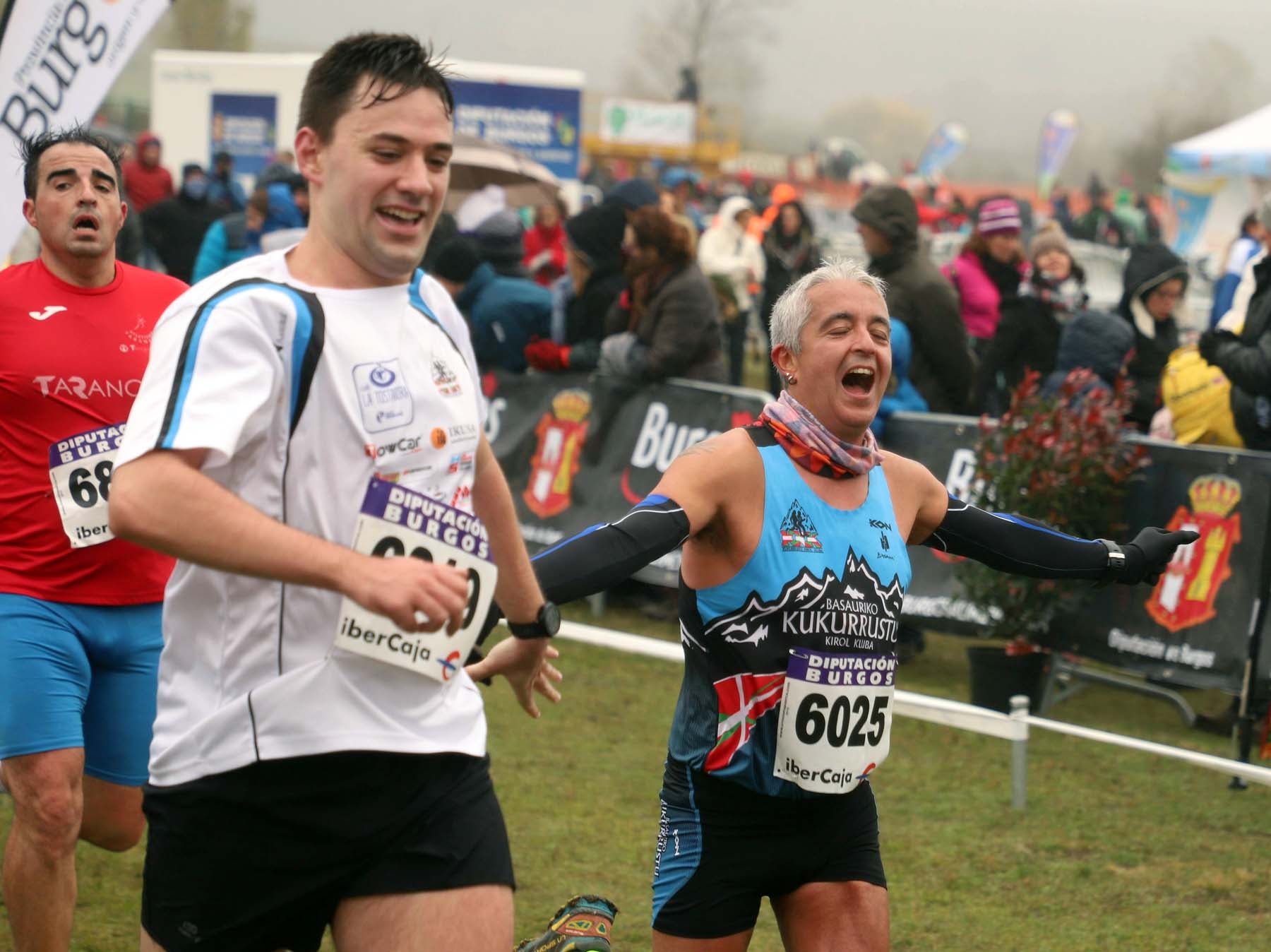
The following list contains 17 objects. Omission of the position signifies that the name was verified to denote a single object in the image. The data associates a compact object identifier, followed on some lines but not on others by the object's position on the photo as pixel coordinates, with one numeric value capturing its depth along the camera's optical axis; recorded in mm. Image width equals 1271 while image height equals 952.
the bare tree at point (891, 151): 97812
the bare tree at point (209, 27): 76062
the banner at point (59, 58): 6207
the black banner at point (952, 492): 7680
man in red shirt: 4262
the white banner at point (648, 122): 50531
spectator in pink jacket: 10773
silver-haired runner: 3521
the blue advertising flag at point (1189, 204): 22922
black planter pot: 7969
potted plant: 7832
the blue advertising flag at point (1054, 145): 45969
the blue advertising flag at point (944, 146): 52125
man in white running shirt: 2707
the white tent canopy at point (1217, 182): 16750
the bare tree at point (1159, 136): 84438
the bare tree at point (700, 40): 82188
